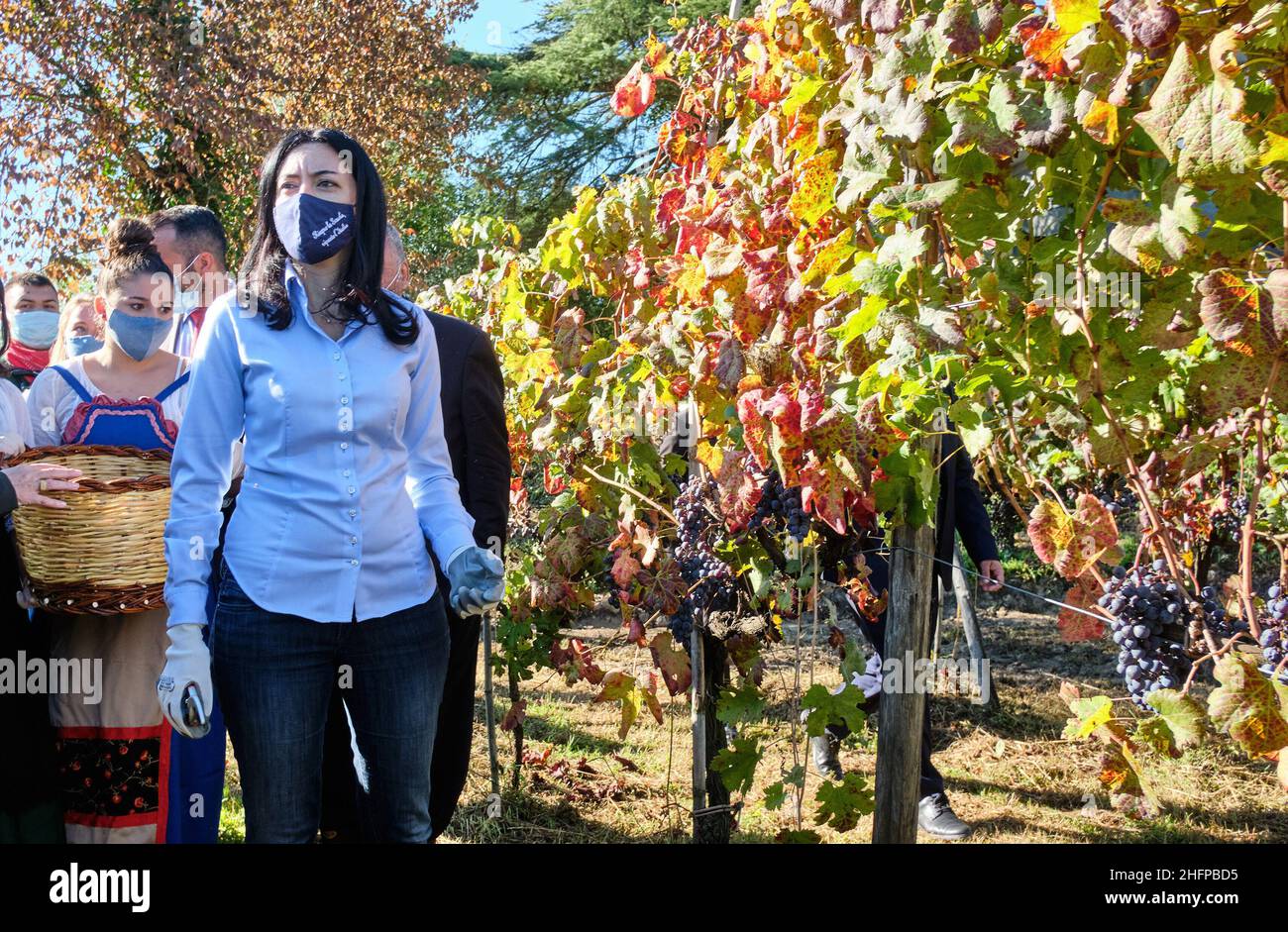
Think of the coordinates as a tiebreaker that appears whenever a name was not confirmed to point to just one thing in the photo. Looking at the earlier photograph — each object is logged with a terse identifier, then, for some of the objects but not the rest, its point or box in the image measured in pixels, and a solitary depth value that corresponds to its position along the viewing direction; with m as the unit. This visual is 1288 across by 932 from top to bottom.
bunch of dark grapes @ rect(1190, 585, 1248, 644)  2.50
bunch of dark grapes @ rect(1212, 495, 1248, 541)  4.34
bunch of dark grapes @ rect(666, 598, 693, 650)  2.92
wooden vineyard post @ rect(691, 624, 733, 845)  2.93
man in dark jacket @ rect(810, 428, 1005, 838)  3.53
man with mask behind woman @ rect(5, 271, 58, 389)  3.39
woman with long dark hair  1.86
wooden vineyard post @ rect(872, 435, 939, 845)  2.29
